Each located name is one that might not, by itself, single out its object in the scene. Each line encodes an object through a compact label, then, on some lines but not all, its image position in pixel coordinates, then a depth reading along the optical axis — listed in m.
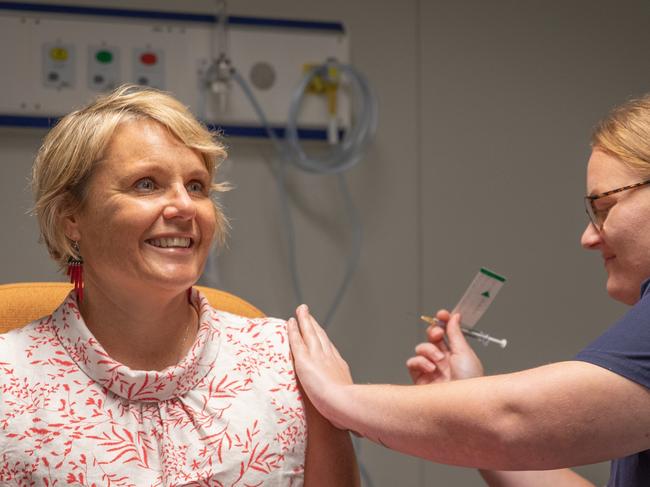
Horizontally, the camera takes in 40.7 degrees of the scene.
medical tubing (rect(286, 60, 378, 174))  3.02
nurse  1.39
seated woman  1.56
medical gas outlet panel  2.87
